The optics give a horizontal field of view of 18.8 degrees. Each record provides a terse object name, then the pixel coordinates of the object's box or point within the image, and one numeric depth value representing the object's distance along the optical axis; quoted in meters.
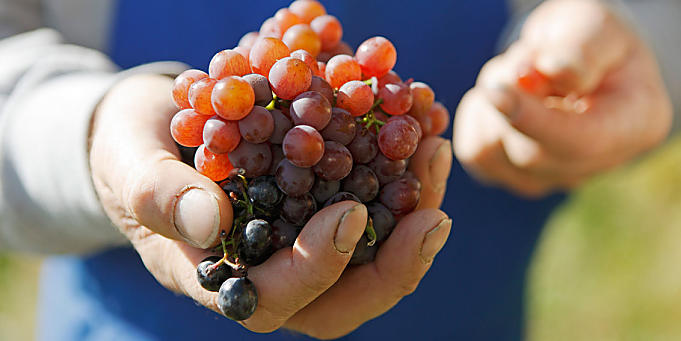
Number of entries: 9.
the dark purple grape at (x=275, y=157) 0.75
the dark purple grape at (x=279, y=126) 0.75
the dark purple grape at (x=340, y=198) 0.75
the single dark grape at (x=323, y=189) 0.76
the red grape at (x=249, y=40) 0.80
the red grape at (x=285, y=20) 0.81
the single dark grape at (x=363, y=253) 0.76
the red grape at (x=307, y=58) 0.77
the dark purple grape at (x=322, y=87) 0.76
